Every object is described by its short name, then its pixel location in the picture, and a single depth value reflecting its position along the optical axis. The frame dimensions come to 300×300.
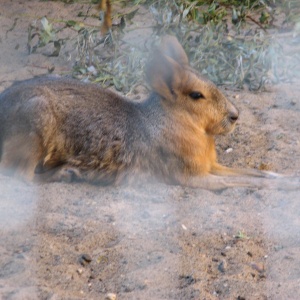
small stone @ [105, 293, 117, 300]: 7.49
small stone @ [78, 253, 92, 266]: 8.16
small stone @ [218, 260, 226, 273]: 8.09
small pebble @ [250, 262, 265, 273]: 8.09
